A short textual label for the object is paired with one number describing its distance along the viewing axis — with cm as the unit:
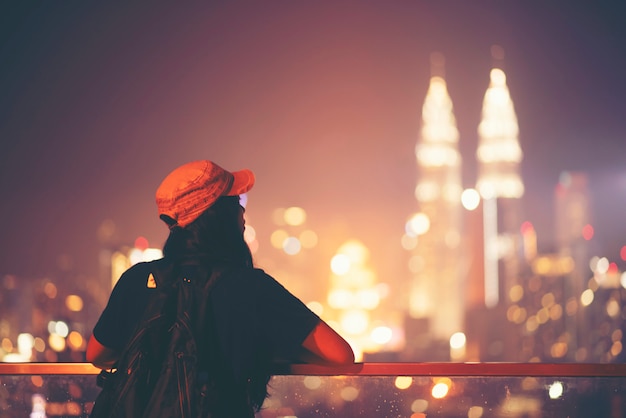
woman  217
